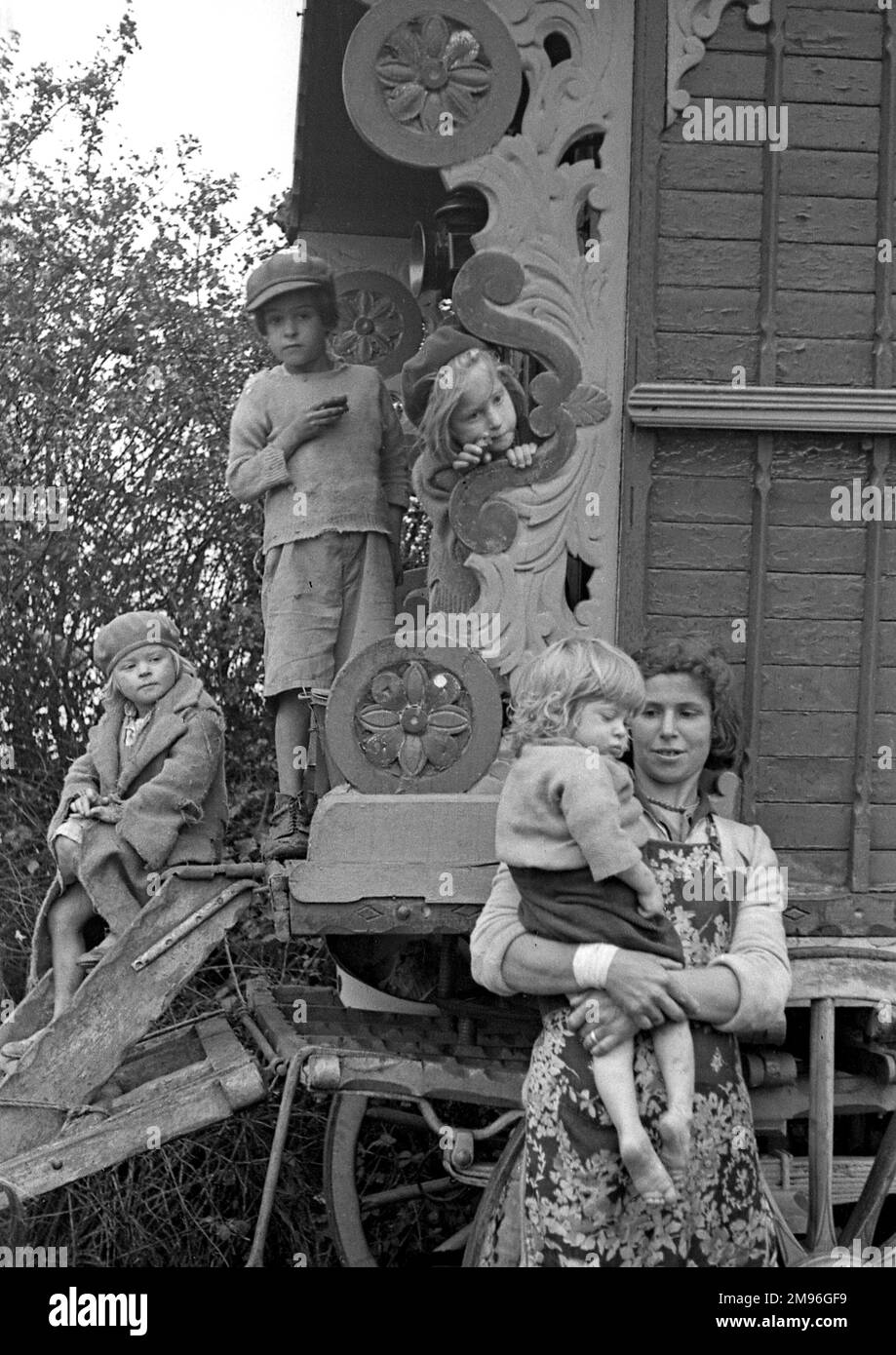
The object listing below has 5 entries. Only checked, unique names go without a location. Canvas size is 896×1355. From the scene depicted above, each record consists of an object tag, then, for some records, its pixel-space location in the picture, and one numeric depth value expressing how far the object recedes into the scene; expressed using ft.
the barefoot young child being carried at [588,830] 13.47
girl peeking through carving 16.47
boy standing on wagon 21.33
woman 13.73
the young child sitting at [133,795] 18.83
